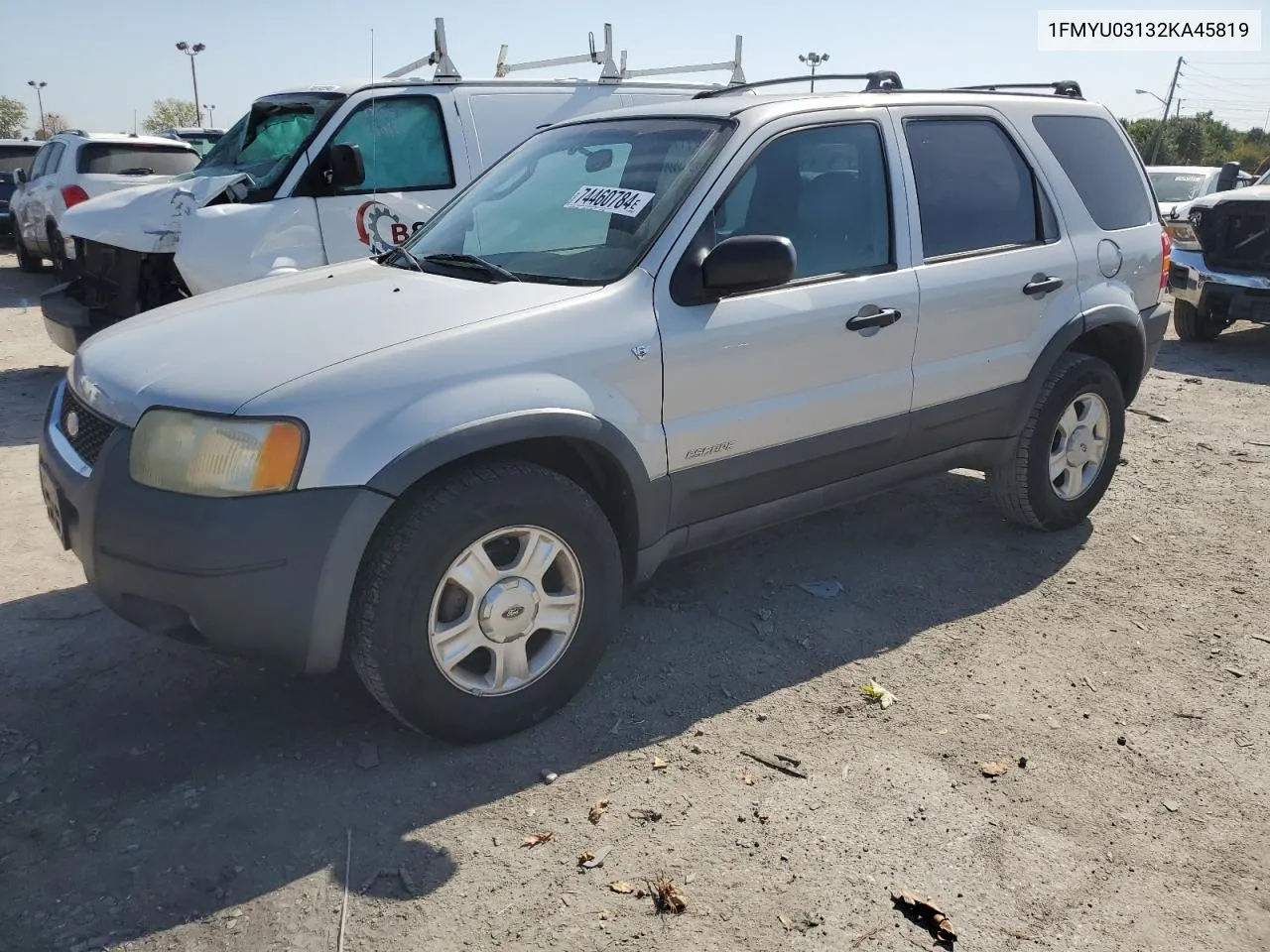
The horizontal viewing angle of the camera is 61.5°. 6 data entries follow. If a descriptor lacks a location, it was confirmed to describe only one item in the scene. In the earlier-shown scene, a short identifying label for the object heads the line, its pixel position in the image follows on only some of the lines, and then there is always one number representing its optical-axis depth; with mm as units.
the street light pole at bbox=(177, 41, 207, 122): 54688
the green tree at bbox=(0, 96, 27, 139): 81231
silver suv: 2803
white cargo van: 6434
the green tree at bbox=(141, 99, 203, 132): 83000
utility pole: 49256
